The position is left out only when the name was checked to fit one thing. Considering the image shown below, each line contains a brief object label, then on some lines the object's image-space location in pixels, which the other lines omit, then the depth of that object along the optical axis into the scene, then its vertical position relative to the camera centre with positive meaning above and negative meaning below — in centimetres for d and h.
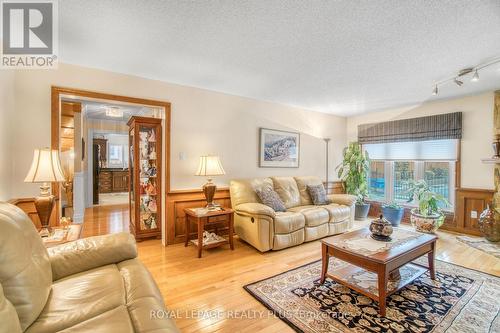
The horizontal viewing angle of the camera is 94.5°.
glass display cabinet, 356 -18
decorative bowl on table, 229 -65
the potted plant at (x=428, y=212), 376 -80
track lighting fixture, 262 +115
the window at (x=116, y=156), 893 +33
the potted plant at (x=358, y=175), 494 -21
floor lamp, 527 +50
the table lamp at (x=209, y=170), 326 -8
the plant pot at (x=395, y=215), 449 -97
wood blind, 398 +70
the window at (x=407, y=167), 416 -4
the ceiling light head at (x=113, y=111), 487 +113
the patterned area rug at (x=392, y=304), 172 -119
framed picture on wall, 427 +31
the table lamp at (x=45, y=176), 188 -10
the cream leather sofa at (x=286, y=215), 308 -73
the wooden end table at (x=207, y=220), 296 -74
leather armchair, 102 -72
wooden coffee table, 185 -81
